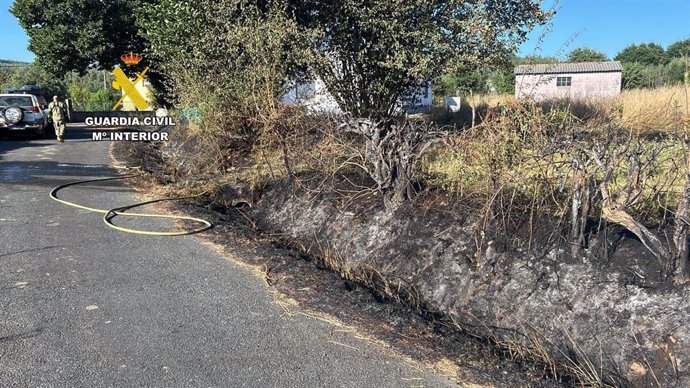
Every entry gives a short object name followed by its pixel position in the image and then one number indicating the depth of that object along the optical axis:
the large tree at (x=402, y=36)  9.30
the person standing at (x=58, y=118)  19.25
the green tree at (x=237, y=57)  9.09
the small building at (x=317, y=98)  9.51
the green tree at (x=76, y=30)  24.36
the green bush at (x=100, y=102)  42.69
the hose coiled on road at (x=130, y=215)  7.02
